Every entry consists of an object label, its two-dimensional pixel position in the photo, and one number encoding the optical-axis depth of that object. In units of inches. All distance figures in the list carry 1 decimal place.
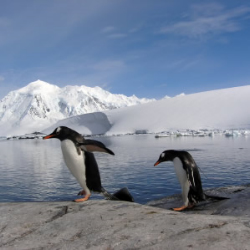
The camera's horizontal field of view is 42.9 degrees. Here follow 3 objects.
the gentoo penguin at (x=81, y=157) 203.0
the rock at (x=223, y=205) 186.5
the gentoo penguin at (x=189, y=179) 226.8
